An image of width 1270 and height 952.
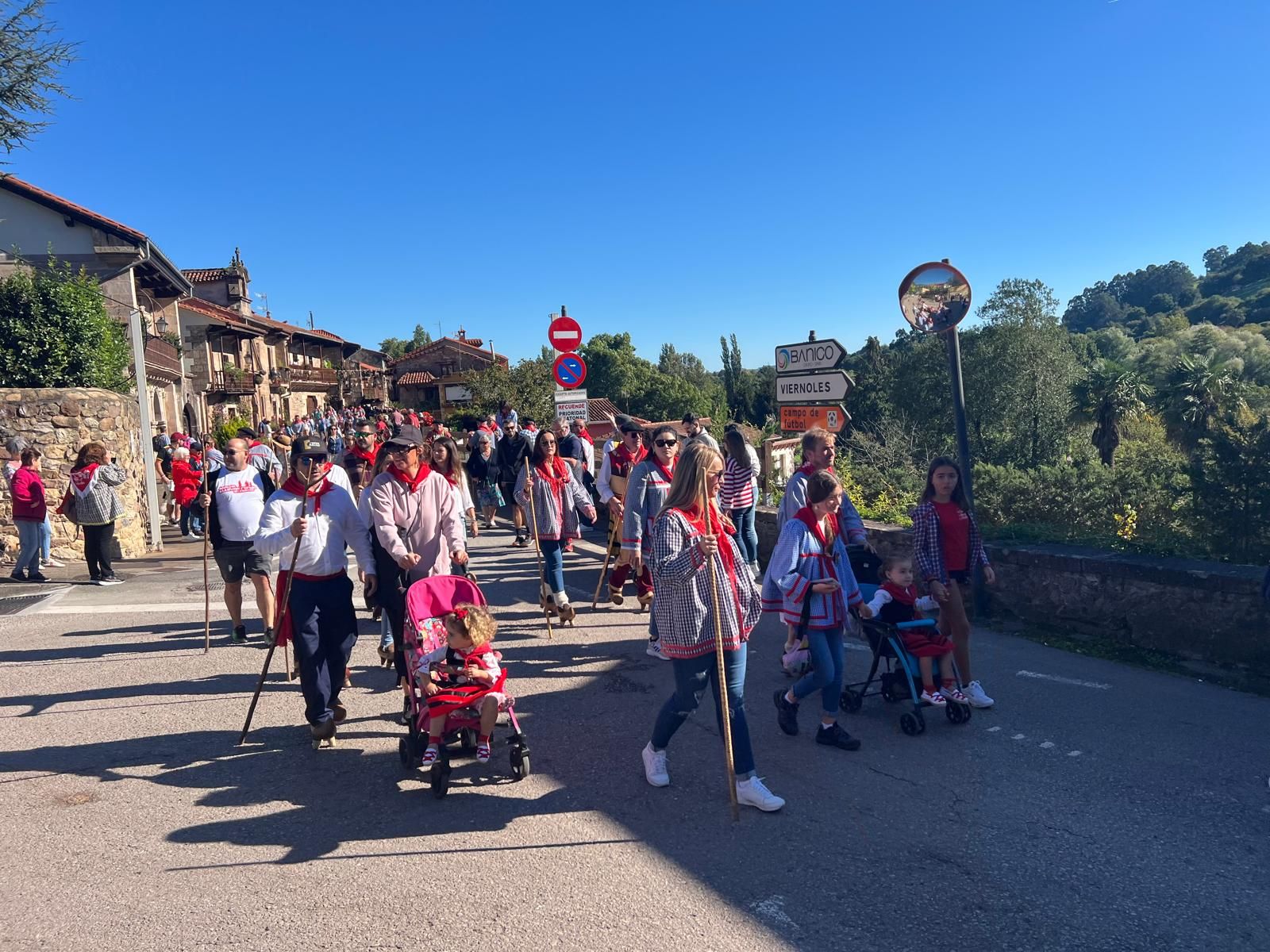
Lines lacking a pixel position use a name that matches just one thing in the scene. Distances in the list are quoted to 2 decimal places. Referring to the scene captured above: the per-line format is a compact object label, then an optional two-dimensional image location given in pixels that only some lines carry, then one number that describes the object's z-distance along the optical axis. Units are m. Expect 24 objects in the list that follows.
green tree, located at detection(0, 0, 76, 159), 11.36
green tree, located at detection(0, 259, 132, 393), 12.45
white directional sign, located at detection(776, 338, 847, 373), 8.67
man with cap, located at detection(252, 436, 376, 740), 5.01
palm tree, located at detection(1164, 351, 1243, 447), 36.25
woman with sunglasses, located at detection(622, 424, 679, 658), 6.89
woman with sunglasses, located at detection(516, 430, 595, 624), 7.91
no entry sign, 11.57
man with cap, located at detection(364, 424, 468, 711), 5.65
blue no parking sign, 11.90
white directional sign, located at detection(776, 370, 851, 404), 8.58
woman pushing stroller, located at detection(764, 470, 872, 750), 4.71
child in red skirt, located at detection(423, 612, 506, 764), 4.50
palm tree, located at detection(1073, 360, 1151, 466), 42.25
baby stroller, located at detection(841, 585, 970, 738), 5.12
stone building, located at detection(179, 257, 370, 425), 39.62
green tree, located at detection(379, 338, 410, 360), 103.25
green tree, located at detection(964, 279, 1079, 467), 54.12
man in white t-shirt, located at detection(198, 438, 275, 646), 6.82
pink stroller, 4.55
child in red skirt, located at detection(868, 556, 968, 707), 5.20
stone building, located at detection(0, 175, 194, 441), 21.31
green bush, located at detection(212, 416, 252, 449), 19.87
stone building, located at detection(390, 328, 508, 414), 73.56
